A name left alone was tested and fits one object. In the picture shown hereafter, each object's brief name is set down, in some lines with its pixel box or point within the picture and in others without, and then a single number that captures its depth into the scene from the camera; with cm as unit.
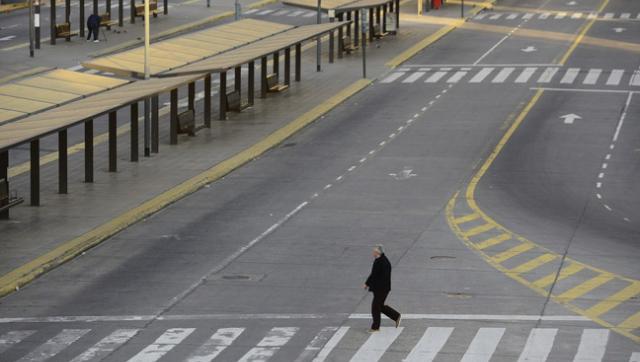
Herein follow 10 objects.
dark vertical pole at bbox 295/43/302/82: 7836
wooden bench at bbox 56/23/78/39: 9062
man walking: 3444
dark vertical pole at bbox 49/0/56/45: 8988
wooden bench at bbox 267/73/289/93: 7369
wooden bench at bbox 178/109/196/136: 6212
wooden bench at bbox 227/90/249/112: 6862
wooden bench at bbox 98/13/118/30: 9456
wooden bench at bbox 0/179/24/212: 4656
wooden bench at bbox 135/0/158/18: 10231
